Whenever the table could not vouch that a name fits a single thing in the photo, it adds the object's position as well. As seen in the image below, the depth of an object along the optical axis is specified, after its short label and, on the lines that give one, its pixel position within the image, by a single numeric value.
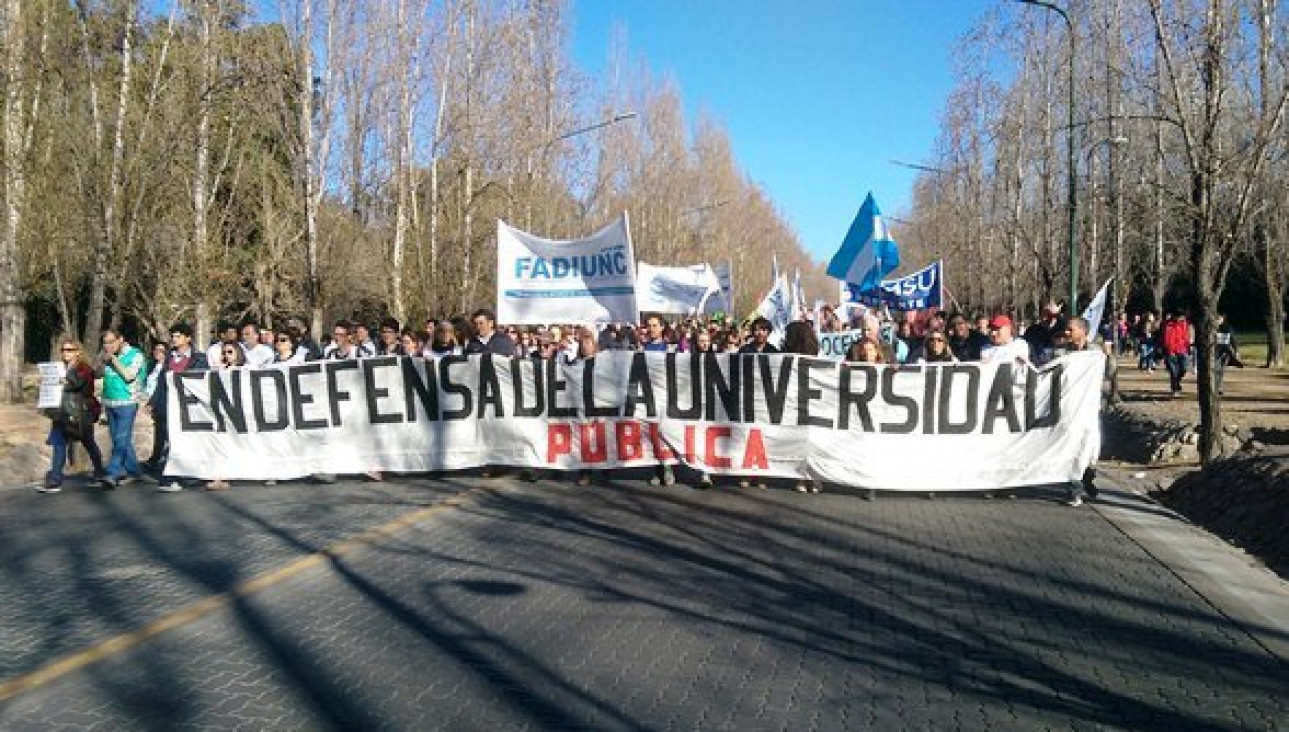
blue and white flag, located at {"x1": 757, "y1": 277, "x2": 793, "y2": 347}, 21.48
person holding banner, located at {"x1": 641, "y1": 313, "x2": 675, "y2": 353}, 12.62
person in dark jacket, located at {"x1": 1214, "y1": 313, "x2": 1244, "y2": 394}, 18.76
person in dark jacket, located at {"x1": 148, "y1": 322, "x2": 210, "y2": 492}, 12.50
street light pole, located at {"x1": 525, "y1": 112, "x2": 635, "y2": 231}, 33.06
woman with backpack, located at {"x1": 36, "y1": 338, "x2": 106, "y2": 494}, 11.90
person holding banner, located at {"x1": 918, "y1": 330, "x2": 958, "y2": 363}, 11.77
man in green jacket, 11.84
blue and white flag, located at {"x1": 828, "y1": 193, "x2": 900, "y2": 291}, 17.59
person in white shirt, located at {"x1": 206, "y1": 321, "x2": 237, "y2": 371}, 13.13
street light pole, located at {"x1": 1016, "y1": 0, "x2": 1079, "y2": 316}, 18.56
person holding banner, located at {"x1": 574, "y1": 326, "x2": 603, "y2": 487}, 11.94
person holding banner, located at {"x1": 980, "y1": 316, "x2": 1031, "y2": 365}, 11.12
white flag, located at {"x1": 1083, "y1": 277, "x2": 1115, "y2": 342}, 14.35
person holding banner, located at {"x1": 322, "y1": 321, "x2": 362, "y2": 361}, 13.28
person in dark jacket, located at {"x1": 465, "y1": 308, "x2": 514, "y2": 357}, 12.68
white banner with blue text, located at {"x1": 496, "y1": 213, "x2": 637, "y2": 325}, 12.83
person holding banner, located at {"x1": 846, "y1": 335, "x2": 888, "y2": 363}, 11.31
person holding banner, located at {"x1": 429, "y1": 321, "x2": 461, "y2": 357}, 12.93
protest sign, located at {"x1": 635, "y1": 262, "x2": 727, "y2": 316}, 22.56
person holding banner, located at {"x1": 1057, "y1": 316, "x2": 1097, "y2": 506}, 10.72
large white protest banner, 10.67
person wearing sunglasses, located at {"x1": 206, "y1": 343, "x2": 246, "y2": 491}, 12.91
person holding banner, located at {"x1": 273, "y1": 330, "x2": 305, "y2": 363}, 13.05
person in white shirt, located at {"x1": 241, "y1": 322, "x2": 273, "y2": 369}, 13.40
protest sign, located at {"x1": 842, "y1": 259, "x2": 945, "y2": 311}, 21.69
